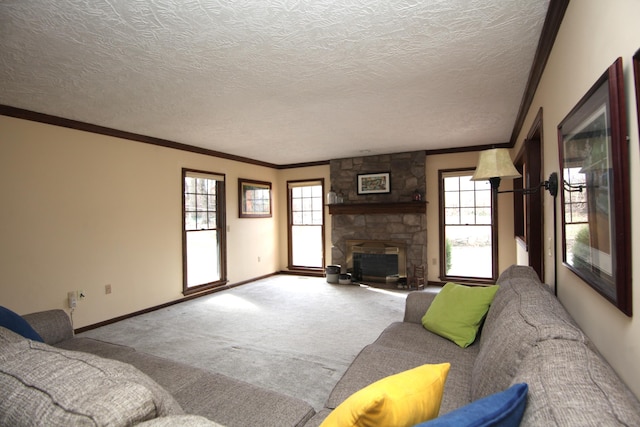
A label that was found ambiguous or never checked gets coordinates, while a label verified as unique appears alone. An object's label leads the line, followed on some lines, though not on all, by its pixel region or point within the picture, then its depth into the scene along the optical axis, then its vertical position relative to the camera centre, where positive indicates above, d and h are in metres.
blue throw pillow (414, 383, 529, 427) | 0.75 -0.45
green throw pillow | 2.18 -0.65
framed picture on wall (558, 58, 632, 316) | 1.04 +0.09
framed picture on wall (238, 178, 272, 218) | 6.29 +0.38
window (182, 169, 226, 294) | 5.31 -0.20
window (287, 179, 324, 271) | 7.02 -0.16
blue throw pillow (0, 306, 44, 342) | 1.78 -0.54
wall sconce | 2.24 +0.31
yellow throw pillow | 0.83 -0.48
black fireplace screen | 6.11 -0.91
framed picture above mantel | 6.19 +0.62
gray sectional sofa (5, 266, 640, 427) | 0.79 -0.60
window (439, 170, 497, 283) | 5.66 -0.26
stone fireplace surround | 5.95 +0.14
